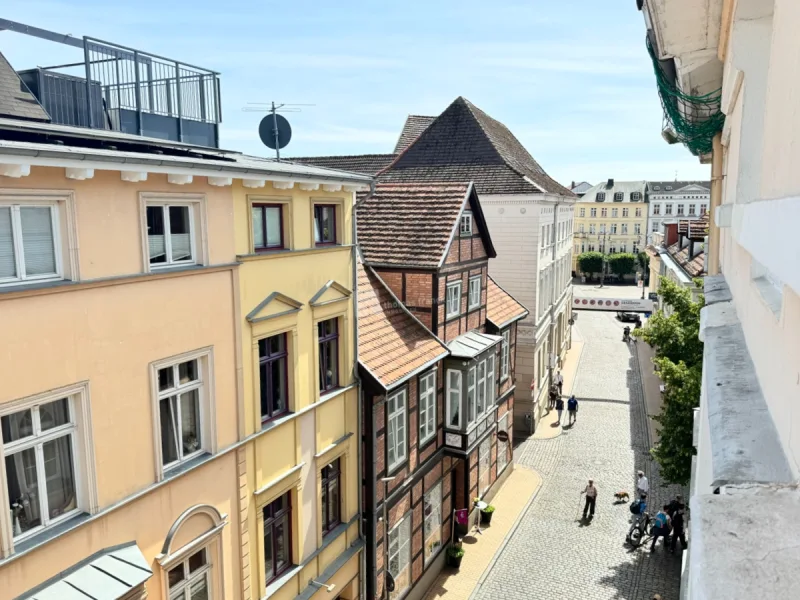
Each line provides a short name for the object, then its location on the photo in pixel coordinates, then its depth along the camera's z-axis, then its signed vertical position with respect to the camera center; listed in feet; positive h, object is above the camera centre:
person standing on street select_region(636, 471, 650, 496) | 58.65 -26.76
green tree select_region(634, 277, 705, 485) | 44.98 -12.89
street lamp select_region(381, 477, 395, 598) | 40.55 -23.33
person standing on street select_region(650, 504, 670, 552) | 53.67 -27.99
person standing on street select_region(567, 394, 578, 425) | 84.79 -27.66
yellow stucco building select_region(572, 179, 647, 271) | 257.96 -4.31
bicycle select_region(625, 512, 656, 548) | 54.85 -29.19
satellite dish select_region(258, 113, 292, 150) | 38.11 +4.97
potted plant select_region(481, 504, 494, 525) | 57.95 -29.19
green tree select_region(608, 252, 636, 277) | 237.86 -21.19
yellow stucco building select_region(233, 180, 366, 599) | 29.19 -9.74
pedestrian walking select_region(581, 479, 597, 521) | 58.29 -27.52
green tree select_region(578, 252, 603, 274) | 240.53 -21.08
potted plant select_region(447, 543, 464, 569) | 51.47 -29.21
